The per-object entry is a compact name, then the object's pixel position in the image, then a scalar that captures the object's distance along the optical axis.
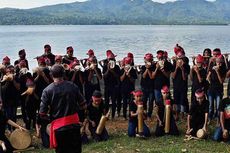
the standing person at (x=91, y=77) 12.83
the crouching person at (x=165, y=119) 11.28
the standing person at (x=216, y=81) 12.24
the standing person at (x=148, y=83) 12.78
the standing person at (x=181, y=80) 12.83
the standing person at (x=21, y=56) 12.91
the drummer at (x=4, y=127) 9.03
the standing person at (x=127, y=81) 13.20
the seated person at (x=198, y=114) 11.15
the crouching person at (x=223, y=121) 10.69
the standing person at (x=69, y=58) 13.09
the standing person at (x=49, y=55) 12.87
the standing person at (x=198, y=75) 12.35
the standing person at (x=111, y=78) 13.20
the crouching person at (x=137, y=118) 11.16
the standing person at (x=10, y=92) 11.42
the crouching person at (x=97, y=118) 11.00
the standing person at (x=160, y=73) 12.76
